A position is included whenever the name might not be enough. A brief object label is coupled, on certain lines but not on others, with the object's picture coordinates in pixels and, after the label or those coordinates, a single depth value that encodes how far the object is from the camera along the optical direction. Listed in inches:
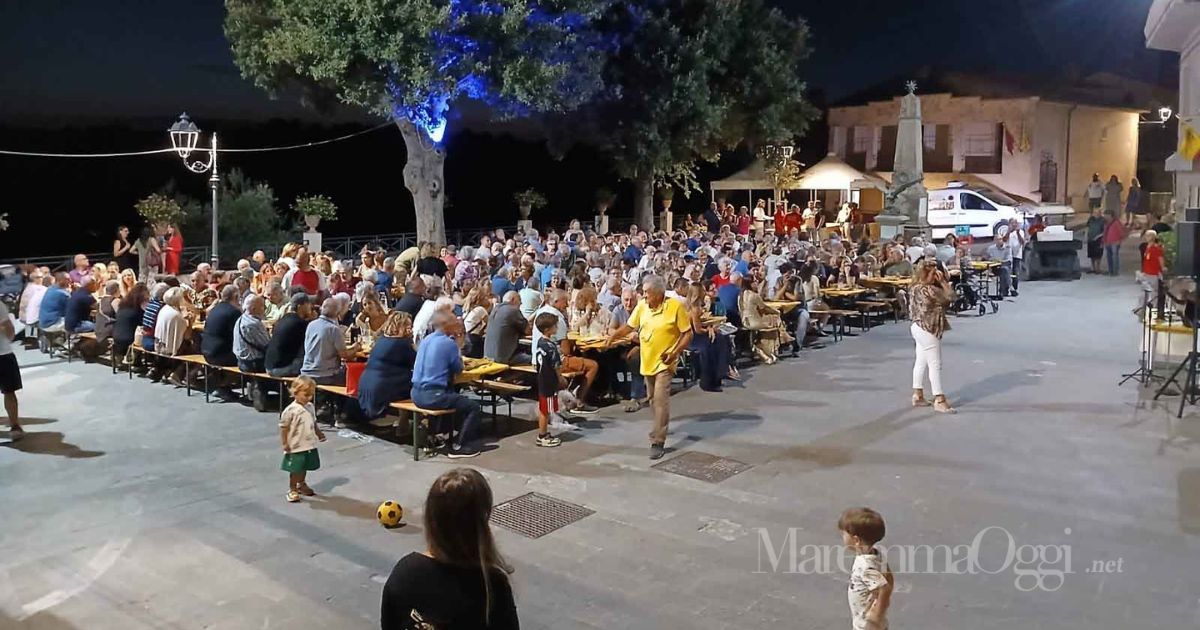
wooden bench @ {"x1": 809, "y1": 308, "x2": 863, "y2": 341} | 574.9
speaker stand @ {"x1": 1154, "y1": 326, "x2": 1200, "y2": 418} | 393.1
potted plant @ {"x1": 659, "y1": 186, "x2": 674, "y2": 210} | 1346.0
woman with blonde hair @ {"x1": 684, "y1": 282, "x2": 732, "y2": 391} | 437.1
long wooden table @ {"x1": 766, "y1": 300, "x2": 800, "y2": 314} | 528.1
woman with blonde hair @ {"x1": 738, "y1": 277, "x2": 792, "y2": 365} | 507.8
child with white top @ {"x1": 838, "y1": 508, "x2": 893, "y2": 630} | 162.6
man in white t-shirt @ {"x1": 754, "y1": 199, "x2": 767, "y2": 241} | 1136.1
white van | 1151.0
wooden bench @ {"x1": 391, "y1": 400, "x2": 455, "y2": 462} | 342.0
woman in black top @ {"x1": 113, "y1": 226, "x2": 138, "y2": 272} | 740.0
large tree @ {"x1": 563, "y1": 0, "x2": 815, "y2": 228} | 1039.6
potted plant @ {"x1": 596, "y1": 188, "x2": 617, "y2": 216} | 1328.7
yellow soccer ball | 275.6
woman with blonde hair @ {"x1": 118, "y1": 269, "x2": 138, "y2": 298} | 526.9
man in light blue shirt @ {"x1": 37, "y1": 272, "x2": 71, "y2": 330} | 546.3
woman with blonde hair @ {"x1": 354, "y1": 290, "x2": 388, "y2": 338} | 432.1
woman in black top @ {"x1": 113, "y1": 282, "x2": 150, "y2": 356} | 490.3
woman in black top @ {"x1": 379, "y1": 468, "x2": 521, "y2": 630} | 115.3
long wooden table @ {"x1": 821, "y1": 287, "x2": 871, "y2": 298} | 595.8
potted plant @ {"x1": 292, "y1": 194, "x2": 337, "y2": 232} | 994.1
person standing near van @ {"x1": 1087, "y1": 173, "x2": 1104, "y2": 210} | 1171.9
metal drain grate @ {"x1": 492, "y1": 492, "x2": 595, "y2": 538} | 276.8
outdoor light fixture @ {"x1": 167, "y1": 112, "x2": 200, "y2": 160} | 642.8
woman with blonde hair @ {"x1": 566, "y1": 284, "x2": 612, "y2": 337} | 436.5
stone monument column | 967.5
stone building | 1488.7
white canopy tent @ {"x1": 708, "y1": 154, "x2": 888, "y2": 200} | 1255.5
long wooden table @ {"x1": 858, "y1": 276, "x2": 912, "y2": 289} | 639.1
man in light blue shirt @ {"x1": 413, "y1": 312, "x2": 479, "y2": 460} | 343.0
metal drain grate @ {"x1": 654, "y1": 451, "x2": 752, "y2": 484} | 322.3
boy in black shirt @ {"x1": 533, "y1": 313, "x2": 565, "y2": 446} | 356.8
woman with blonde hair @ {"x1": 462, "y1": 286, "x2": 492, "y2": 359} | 450.3
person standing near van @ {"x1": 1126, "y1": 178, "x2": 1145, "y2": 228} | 1224.3
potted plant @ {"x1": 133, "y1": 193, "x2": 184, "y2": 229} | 869.8
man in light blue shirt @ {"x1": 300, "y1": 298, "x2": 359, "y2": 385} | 384.8
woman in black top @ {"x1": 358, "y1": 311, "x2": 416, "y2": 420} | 357.7
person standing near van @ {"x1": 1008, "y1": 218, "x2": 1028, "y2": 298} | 764.6
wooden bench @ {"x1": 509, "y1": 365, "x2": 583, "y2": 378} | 398.6
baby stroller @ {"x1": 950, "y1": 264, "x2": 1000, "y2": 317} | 685.3
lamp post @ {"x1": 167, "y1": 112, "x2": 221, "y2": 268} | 642.8
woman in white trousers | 402.0
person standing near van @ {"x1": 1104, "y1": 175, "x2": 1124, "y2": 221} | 1174.3
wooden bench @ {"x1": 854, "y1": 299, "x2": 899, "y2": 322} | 639.8
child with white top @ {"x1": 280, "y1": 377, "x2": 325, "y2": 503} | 300.0
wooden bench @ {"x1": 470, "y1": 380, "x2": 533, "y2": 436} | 379.9
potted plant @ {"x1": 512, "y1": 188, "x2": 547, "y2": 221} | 1264.8
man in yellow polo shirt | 341.4
